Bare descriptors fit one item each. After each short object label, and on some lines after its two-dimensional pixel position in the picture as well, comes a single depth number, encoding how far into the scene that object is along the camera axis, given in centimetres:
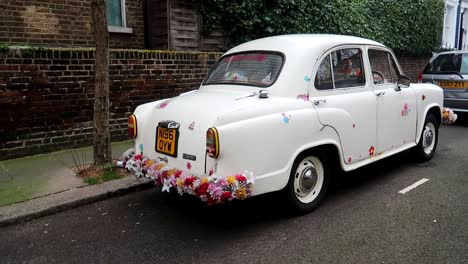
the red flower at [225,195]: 354
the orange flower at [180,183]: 379
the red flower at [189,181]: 370
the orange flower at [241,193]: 360
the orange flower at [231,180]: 359
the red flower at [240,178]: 363
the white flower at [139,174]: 435
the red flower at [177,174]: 389
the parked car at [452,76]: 942
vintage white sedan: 372
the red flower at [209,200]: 359
